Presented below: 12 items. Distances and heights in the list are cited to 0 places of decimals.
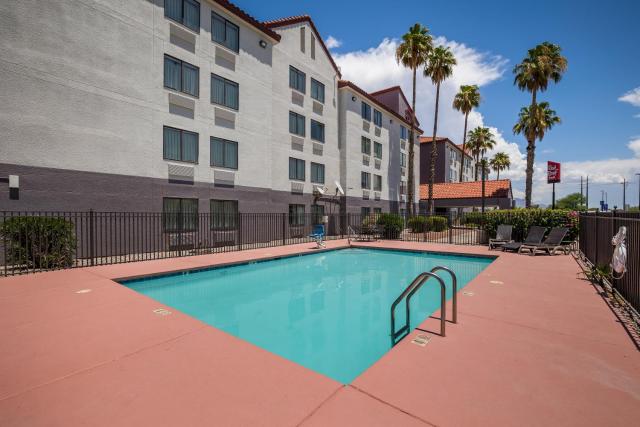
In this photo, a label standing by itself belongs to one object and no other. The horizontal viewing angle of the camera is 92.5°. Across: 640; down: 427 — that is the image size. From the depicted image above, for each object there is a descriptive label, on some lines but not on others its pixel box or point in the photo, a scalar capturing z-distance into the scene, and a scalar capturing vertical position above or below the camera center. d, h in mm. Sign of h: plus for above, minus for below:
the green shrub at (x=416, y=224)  24641 -1153
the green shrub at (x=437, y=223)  24703 -1100
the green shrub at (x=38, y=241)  9414 -1176
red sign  33056 +4321
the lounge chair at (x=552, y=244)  13312 -1417
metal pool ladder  4574 -1282
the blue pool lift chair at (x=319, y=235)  17250 -1500
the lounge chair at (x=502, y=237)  15127 -1303
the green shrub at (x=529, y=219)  15250 -410
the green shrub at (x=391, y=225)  21719 -1120
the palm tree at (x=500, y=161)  61872 +10039
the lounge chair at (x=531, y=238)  14048 -1256
